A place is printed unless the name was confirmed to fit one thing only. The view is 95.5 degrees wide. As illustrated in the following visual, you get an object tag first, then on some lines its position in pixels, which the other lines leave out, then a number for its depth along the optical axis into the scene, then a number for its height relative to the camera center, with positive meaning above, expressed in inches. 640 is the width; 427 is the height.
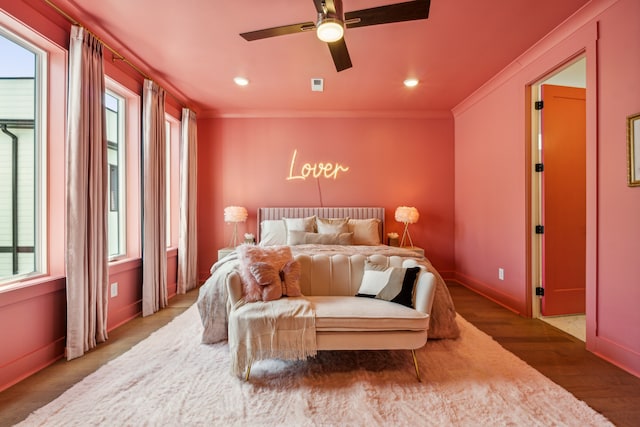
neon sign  201.3 +28.7
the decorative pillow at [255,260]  92.6 -17.0
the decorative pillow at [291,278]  97.7 -23.1
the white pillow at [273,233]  172.1 -13.0
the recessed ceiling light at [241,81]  150.9 +69.2
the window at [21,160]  91.0 +16.9
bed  107.9 -17.3
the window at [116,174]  134.4 +17.6
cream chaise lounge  83.0 -31.0
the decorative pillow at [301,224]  172.9 -7.6
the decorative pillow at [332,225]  168.7 -8.4
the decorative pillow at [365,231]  169.8 -11.7
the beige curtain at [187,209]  173.3 +1.7
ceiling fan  74.8 +52.9
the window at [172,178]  180.7 +20.9
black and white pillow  93.3 -24.4
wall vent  151.4 +68.3
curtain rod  93.2 +65.6
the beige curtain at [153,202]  137.2 +4.7
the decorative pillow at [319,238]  159.2 -14.9
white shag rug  67.7 -48.3
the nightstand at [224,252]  175.2 -24.4
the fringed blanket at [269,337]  81.6 -35.4
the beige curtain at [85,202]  97.6 +3.5
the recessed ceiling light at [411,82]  151.9 +68.6
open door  131.9 +7.3
